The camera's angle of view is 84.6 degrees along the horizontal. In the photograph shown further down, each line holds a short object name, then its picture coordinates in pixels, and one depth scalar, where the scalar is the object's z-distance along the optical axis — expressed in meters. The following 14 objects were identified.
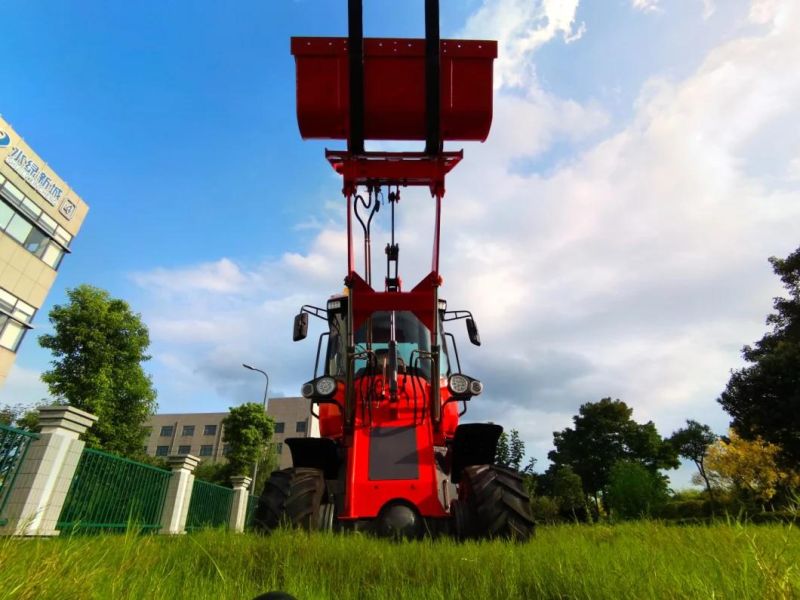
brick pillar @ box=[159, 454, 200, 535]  9.82
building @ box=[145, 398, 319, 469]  55.31
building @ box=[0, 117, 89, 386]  22.67
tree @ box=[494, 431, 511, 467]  21.73
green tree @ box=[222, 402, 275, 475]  24.67
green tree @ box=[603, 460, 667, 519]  15.05
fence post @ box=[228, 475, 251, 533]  14.23
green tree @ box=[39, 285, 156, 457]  15.98
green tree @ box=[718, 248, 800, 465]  16.70
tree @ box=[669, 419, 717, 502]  37.53
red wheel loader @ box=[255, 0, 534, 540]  3.86
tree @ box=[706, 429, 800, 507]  24.35
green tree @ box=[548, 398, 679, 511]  41.28
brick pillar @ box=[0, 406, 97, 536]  5.78
